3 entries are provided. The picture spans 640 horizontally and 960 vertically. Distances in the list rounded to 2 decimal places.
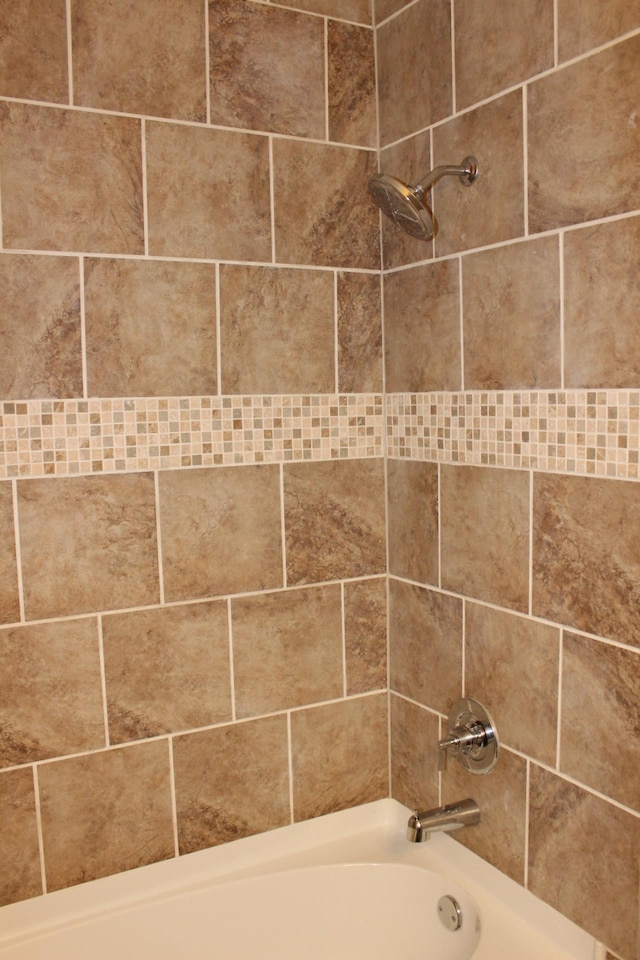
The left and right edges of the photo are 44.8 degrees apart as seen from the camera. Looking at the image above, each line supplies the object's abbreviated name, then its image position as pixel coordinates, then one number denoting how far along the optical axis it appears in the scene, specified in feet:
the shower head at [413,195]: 4.76
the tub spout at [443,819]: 5.16
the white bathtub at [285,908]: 4.96
